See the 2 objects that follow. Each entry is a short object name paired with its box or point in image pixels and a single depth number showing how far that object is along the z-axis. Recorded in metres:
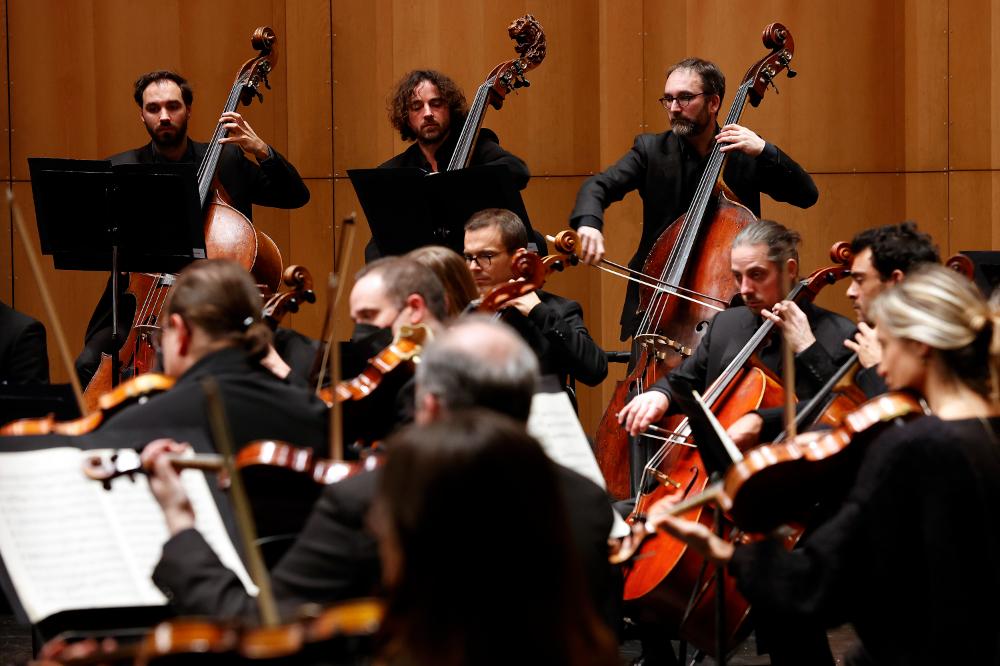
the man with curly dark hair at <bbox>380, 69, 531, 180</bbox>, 9.50
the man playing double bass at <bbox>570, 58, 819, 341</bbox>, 9.06
